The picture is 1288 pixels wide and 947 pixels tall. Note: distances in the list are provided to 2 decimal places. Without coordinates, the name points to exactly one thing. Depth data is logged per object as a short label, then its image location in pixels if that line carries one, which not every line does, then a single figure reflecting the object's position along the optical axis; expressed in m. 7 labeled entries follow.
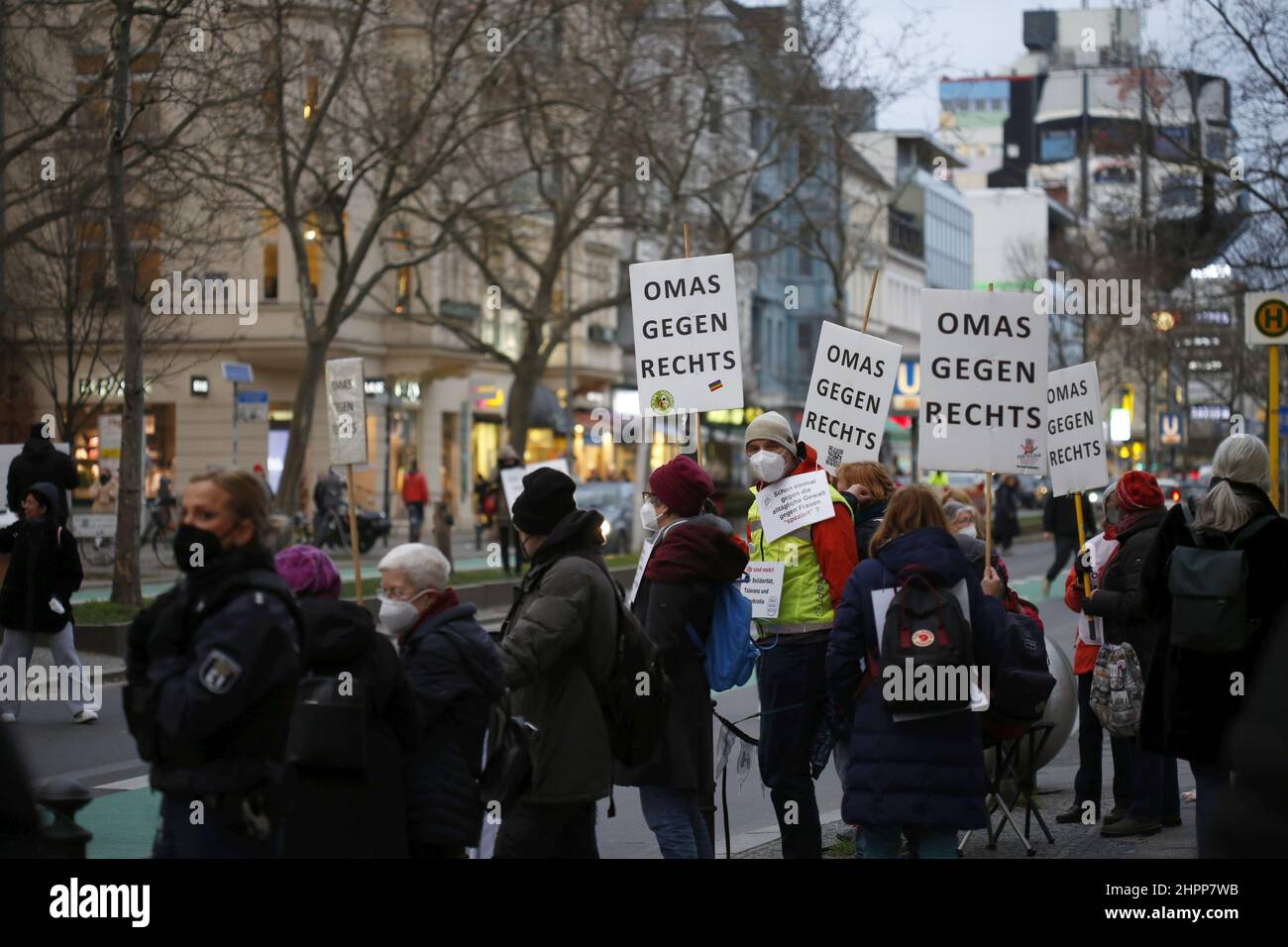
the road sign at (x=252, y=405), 33.84
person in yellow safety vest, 8.23
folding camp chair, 9.07
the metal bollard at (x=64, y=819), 4.52
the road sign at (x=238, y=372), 31.92
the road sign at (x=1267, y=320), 14.78
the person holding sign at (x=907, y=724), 6.77
